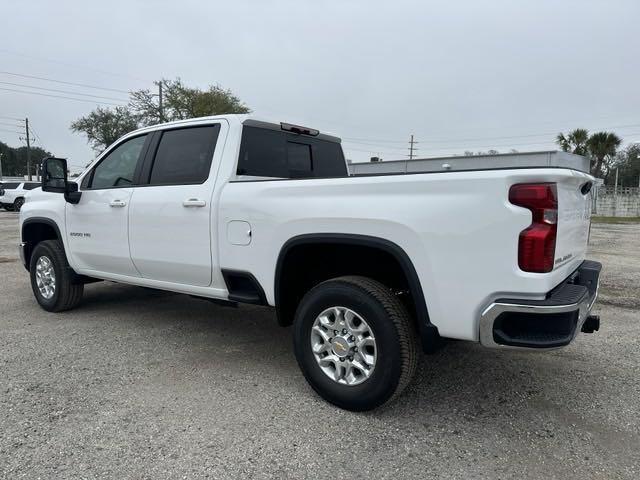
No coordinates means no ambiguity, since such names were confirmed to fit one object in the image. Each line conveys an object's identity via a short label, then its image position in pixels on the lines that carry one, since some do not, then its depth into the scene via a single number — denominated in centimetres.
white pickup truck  249
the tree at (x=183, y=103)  3997
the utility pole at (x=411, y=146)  6619
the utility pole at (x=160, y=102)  4050
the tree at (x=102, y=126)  5004
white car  2828
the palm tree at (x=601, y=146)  3750
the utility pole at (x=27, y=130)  5506
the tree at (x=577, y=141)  3753
